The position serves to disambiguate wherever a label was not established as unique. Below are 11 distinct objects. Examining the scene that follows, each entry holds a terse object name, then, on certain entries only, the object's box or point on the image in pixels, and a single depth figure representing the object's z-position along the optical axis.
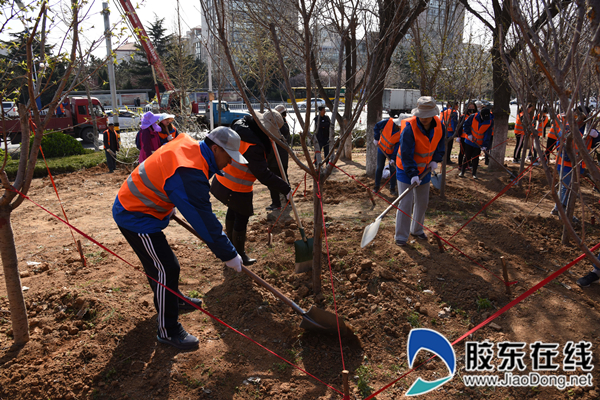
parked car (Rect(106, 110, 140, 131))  21.51
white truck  28.55
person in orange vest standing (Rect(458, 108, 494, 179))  8.70
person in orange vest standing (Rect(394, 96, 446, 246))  4.53
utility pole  12.35
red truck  17.94
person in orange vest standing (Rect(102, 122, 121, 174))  10.25
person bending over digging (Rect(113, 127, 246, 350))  2.63
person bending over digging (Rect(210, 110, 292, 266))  3.88
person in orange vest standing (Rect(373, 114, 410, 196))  6.46
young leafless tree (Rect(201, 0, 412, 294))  2.62
